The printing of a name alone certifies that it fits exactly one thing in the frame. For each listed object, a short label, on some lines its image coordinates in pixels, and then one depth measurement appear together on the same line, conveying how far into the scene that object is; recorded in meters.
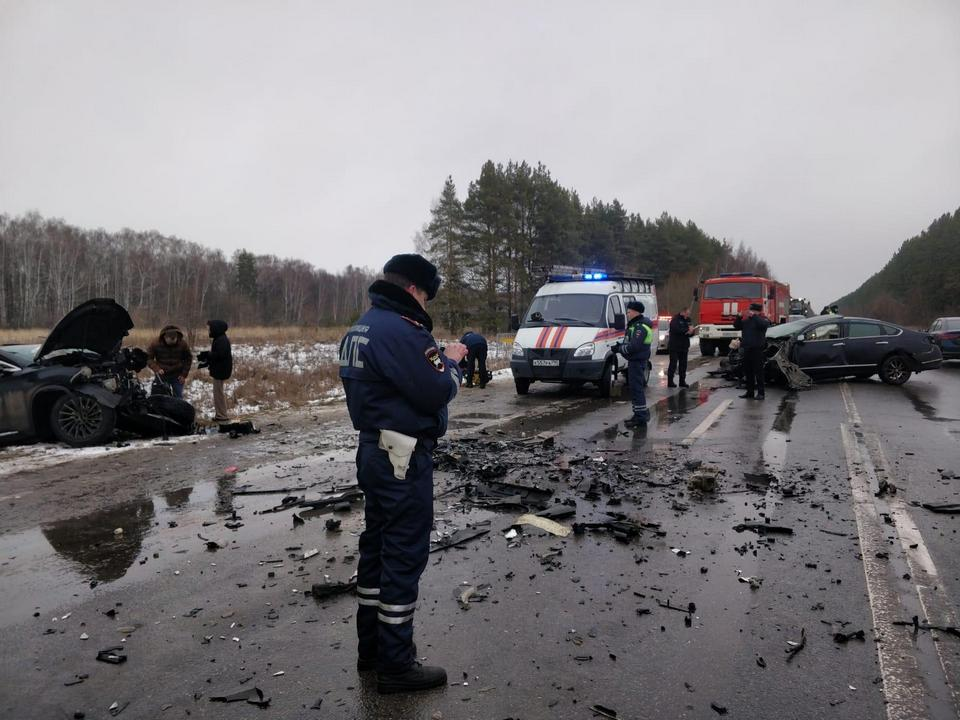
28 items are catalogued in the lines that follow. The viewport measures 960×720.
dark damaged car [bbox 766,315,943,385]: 14.79
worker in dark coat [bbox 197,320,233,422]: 10.52
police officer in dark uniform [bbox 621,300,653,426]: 10.01
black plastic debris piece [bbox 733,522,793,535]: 4.92
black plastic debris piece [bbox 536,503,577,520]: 5.33
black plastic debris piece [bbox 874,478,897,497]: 5.89
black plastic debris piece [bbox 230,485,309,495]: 6.38
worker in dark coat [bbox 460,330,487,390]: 15.22
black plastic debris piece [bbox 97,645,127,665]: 3.19
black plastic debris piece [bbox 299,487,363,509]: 5.82
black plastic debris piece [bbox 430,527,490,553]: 4.71
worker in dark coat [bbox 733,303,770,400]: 12.85
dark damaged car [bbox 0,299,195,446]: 8.59
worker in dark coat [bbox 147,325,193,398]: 10.41
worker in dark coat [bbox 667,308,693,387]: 14.62
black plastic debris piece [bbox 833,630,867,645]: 3.29
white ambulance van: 12.91
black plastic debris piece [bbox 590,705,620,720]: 2.70
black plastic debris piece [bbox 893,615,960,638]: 3.36
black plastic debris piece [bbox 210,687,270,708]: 2.83
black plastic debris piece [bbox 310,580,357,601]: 3.90
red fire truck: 24.39
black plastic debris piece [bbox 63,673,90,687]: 2.99
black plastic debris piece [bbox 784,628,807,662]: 3.16
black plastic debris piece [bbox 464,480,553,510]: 5.72
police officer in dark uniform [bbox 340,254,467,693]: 2.95
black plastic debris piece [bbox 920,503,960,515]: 5.40
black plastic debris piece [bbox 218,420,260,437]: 9.63
